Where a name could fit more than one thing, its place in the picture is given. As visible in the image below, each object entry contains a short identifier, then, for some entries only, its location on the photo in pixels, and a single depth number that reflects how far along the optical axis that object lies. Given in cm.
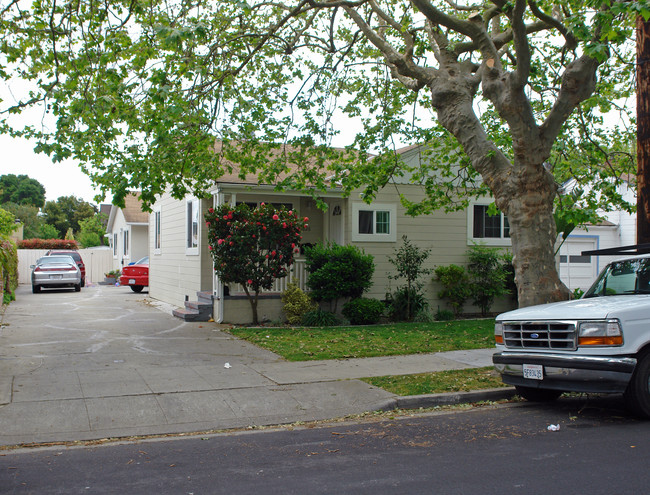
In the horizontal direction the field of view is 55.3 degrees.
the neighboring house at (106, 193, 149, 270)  3191
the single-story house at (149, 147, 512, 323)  1540
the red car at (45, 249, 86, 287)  3048
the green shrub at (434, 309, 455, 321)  1666
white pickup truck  651
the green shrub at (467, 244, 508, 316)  1714
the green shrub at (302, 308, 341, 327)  1486
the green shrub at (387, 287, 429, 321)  1638
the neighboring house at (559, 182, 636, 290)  2297
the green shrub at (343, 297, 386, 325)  1519
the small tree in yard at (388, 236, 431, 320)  1614
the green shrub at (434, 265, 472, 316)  1705
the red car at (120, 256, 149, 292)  2623
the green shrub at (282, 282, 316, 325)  1503
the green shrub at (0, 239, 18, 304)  1952
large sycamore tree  894
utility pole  873
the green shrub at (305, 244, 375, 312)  1488
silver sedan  2547
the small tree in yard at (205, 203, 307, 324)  1407
